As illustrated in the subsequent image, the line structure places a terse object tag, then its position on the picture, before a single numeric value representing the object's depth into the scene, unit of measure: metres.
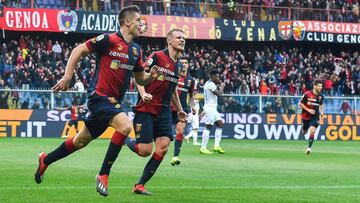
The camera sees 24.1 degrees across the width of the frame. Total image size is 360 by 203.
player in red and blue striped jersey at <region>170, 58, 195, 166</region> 19.66
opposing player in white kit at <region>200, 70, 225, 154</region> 25.09
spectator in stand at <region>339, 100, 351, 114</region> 39.28
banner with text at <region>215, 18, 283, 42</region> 47.62
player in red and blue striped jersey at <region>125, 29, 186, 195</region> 12.66
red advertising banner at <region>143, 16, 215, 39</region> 45.72
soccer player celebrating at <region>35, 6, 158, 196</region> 11.11
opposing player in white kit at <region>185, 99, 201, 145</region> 31.53
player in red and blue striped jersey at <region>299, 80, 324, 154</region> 27.25
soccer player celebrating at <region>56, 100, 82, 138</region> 34.75
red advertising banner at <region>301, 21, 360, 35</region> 50.00
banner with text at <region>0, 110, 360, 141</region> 34.91
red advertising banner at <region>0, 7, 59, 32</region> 42.12
